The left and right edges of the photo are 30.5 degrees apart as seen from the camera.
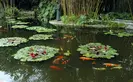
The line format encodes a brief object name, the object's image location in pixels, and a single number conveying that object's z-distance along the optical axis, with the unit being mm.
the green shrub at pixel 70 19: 8415
